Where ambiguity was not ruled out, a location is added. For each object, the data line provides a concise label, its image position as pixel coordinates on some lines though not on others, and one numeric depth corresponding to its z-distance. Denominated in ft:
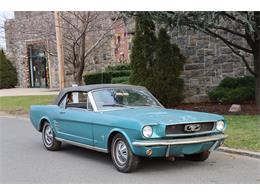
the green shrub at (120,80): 53.52
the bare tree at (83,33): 42.04
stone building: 42.63
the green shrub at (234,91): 38.90
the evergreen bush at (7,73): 81.21
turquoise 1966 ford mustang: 16.80
